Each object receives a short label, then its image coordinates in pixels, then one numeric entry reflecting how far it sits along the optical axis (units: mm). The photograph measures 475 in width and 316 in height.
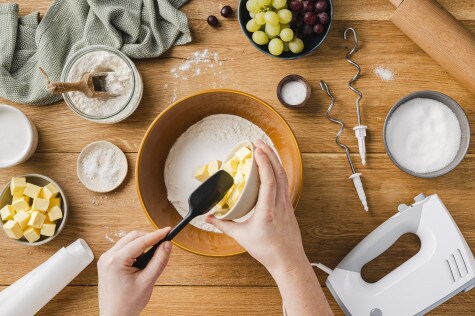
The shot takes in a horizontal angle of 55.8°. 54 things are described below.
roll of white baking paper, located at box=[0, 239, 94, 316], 1007
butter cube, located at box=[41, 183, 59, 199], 1023
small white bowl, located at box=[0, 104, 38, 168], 1028
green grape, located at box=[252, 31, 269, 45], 994
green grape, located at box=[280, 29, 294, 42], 977
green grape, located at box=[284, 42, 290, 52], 1017
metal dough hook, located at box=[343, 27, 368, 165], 1027
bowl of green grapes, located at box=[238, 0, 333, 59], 978
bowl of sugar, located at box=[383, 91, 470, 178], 1014
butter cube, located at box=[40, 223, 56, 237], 1019
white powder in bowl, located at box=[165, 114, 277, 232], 999
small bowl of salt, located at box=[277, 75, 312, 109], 1017
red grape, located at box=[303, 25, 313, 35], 1006
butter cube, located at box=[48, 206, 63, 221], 1022
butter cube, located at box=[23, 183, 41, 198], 1018
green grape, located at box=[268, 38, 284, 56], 987
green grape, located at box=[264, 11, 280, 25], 958
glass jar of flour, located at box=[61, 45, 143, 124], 1019
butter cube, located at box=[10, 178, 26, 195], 1020
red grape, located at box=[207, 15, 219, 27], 1043
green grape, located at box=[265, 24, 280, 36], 974
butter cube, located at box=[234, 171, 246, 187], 776
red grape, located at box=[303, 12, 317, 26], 990
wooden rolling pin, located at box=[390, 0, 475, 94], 991
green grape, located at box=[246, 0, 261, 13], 986
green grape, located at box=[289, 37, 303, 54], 1002
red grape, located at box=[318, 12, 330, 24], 989
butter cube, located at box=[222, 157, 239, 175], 822
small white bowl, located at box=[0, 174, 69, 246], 1031
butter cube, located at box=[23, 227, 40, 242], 1010
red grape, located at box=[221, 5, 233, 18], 1037
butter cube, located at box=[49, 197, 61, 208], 1033
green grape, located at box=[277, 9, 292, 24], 972
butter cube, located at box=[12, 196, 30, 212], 1017
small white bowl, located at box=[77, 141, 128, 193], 1044
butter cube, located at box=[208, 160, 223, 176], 881
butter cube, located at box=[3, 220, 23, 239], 1000
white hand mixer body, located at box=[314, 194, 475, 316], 917
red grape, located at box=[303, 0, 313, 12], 1003
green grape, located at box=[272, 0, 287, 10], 969
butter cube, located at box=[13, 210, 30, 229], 1007
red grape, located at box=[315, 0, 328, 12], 990
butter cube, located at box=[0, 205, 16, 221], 1017
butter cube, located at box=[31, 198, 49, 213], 1006
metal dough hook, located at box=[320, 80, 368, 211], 1027
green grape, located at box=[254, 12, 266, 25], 977
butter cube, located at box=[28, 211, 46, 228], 999
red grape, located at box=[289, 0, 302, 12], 996
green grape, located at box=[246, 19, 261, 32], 999
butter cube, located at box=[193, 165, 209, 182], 905
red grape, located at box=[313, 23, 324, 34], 997
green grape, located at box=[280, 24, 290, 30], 1001
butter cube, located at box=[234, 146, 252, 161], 792
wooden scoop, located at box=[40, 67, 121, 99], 919
